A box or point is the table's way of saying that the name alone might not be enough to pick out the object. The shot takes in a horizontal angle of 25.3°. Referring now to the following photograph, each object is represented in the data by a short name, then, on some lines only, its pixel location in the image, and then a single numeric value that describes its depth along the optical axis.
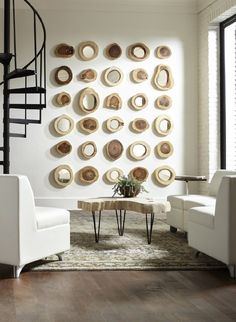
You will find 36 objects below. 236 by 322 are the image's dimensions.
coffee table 5.30
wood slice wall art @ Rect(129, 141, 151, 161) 9.19
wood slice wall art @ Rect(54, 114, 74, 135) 9.05
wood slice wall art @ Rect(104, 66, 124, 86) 9.16
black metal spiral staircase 6.84
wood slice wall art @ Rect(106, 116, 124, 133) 9.16
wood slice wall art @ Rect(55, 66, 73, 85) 9.07
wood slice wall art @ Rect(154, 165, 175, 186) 9.27
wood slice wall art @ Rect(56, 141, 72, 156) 9.04
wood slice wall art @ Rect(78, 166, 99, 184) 9.08
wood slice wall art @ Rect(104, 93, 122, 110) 9.16
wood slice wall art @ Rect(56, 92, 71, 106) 9.06
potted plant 6.10
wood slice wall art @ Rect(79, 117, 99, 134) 9.09
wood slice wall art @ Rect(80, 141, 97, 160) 9.09
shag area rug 4.43
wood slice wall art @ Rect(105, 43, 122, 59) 9.18
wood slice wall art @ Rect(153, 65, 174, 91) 9.28
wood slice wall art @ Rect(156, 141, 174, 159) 9.27
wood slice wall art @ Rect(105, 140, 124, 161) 9.14
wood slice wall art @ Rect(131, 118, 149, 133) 9.20
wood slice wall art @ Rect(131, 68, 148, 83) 9.23
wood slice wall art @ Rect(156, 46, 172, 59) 9.29
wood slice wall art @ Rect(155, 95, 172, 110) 9.29
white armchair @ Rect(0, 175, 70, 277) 4.11
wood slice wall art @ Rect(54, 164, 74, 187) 9.02
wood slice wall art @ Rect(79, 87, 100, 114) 9.09
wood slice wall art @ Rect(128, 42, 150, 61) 9.23
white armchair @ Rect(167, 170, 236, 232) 5.82
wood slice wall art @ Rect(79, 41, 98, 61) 9.12
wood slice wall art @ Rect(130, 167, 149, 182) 9.20
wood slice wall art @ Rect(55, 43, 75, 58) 9.07
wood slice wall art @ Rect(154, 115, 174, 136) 9.26
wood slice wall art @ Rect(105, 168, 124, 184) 9.13
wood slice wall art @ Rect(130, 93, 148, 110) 9.22
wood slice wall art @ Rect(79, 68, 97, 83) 9.10
